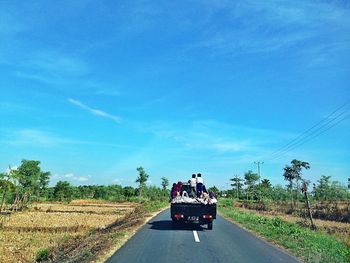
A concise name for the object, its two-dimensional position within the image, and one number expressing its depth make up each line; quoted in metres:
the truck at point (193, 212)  18.75
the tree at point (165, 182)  119.56
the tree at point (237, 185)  118.91
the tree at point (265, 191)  86.37
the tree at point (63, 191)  87.75
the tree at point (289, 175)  93.12
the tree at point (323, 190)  77.76
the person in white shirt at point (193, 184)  20.46
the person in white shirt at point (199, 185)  19.81
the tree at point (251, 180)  97.43
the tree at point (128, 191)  110.97
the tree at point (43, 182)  87.23
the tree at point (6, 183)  14.24
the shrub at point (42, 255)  15.02
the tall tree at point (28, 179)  52.88
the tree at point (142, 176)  96.56
